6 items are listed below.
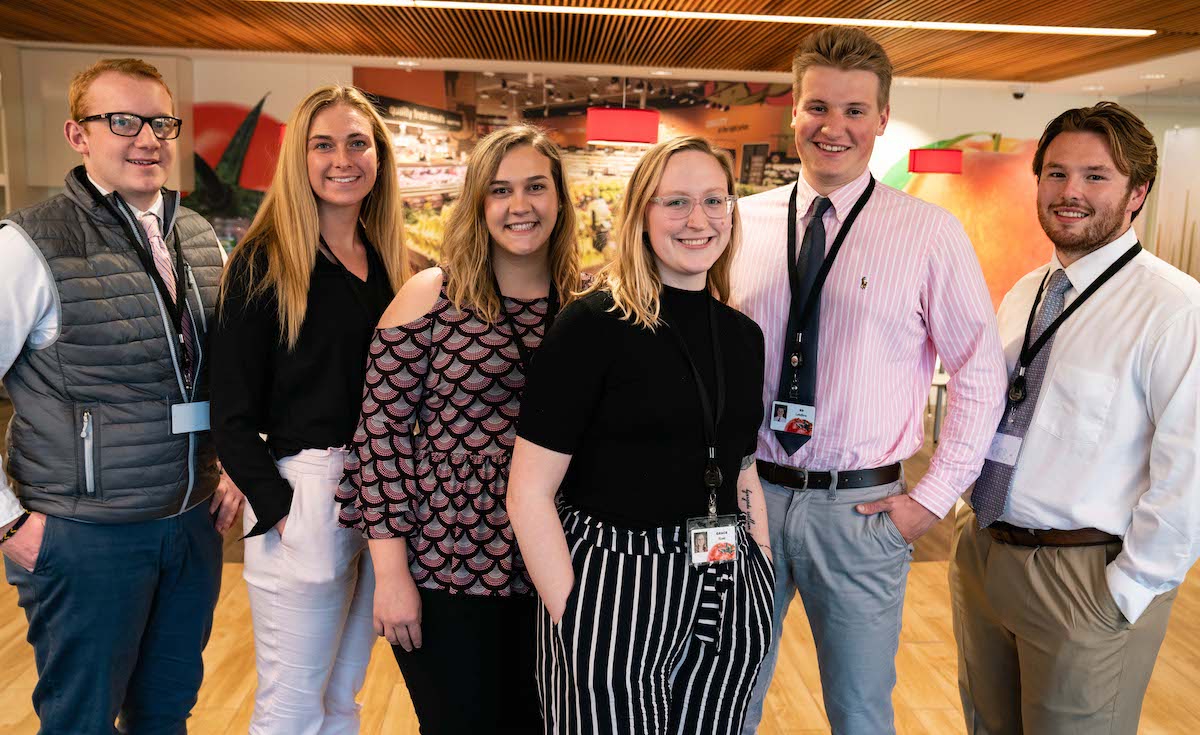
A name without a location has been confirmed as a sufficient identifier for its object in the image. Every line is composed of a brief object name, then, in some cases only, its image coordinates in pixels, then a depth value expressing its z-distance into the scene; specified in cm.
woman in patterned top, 171
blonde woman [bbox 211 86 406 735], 190
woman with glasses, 150
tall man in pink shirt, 200
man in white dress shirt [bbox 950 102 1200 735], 186
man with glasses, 191
